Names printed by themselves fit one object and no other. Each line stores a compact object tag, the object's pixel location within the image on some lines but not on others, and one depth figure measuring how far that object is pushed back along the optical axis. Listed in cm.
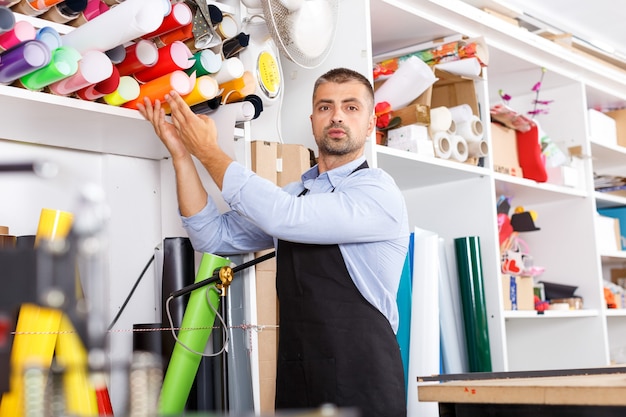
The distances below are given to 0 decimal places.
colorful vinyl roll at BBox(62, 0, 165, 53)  173
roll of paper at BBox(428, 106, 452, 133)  281
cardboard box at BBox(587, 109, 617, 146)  379
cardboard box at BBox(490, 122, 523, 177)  325
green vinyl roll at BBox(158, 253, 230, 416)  193
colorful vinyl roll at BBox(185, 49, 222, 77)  202
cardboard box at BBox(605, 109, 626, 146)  409
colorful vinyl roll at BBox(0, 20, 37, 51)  164
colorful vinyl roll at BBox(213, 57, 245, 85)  207
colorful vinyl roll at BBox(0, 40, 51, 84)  163
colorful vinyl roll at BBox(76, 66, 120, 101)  184
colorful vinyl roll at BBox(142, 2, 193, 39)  188
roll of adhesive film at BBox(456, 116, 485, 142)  292
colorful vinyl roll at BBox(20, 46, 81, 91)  168
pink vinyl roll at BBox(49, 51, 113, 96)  174
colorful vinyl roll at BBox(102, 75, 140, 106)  190
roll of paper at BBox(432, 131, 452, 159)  280
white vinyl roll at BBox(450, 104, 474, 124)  293
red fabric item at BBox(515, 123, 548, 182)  335
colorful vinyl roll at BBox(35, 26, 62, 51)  170
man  188
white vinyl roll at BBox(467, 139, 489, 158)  295
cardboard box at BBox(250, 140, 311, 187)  222
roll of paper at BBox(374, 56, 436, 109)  271
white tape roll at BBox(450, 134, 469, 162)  286
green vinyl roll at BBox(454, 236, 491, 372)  283
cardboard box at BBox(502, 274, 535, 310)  314
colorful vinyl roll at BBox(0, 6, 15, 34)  159
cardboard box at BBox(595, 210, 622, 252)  380
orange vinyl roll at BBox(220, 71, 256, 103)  211
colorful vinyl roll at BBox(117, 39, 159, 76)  191
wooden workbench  146
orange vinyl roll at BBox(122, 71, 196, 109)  192
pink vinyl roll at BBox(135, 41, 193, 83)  193
